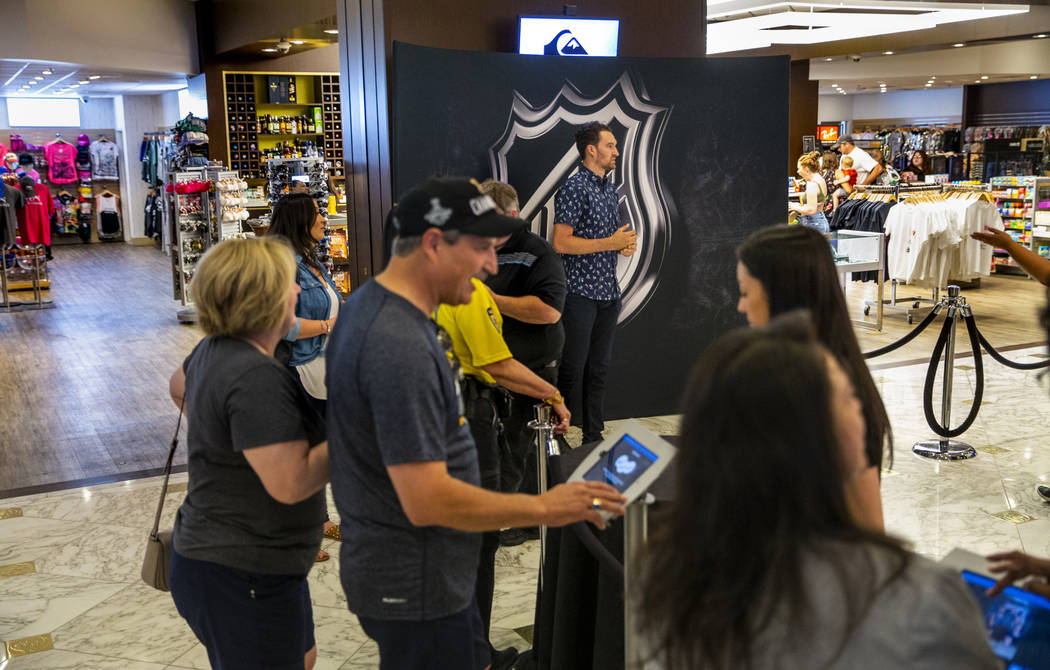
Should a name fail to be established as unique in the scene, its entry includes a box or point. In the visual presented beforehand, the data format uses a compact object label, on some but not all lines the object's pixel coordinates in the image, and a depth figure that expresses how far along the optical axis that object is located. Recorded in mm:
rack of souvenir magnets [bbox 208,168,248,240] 9242
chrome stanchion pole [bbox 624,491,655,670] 1684
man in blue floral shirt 4848
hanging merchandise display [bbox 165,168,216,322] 9359
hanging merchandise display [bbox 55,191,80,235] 19141
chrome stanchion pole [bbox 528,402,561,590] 2811
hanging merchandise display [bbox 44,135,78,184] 19234
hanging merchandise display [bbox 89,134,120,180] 19609
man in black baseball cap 1614
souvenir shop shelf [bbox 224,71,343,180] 12383
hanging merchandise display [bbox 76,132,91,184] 19750
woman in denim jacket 3738
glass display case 8562
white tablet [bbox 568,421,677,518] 1558
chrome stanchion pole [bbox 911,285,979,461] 5227
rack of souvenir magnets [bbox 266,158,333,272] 7504
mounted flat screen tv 5574
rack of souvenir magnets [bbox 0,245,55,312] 11438
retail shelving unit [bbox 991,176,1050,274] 11711
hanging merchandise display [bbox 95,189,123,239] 19359
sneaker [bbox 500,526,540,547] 4172
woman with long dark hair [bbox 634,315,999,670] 1037
